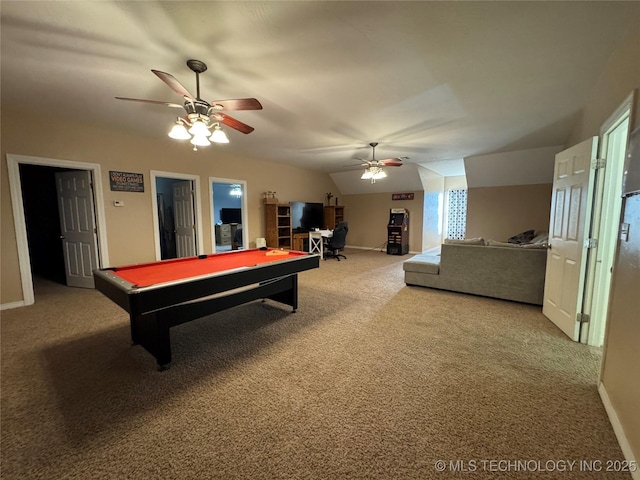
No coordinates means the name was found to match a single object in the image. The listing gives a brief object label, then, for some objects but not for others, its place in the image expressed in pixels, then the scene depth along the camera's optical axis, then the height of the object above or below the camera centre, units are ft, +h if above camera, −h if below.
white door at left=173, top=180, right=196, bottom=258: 16.94 -0.03
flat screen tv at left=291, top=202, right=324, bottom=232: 23.02 +0.10
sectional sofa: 11.19 -2.55
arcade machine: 24.44 -1.45
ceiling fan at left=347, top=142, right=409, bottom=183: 15.38 +3.07
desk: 22.20 -1.96
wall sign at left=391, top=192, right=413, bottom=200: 25.08 +2.04
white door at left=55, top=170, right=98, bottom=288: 13.19 -0.43
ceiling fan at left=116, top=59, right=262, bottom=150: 7.32 +3.07
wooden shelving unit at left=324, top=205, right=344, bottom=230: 27.35 +0.11
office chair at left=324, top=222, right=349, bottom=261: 20.95 -1.71
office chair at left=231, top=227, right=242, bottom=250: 22.11 -2.05
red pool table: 6.04 -1.81
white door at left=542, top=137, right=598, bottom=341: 7.75 -0.59
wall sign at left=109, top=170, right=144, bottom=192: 13.42 +1.94
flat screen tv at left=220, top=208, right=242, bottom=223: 25.68 +0.24
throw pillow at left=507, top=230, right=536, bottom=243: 18.35 -1.51
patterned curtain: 26.91 +0.47
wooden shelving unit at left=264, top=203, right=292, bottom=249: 20.88 -0.63
